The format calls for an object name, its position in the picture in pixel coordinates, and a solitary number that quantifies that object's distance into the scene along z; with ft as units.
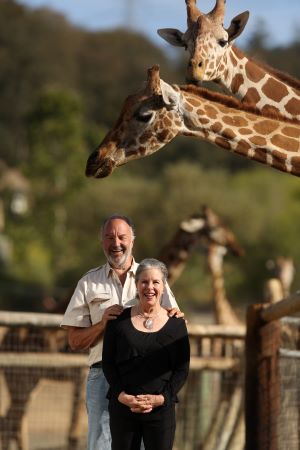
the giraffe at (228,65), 54.06
